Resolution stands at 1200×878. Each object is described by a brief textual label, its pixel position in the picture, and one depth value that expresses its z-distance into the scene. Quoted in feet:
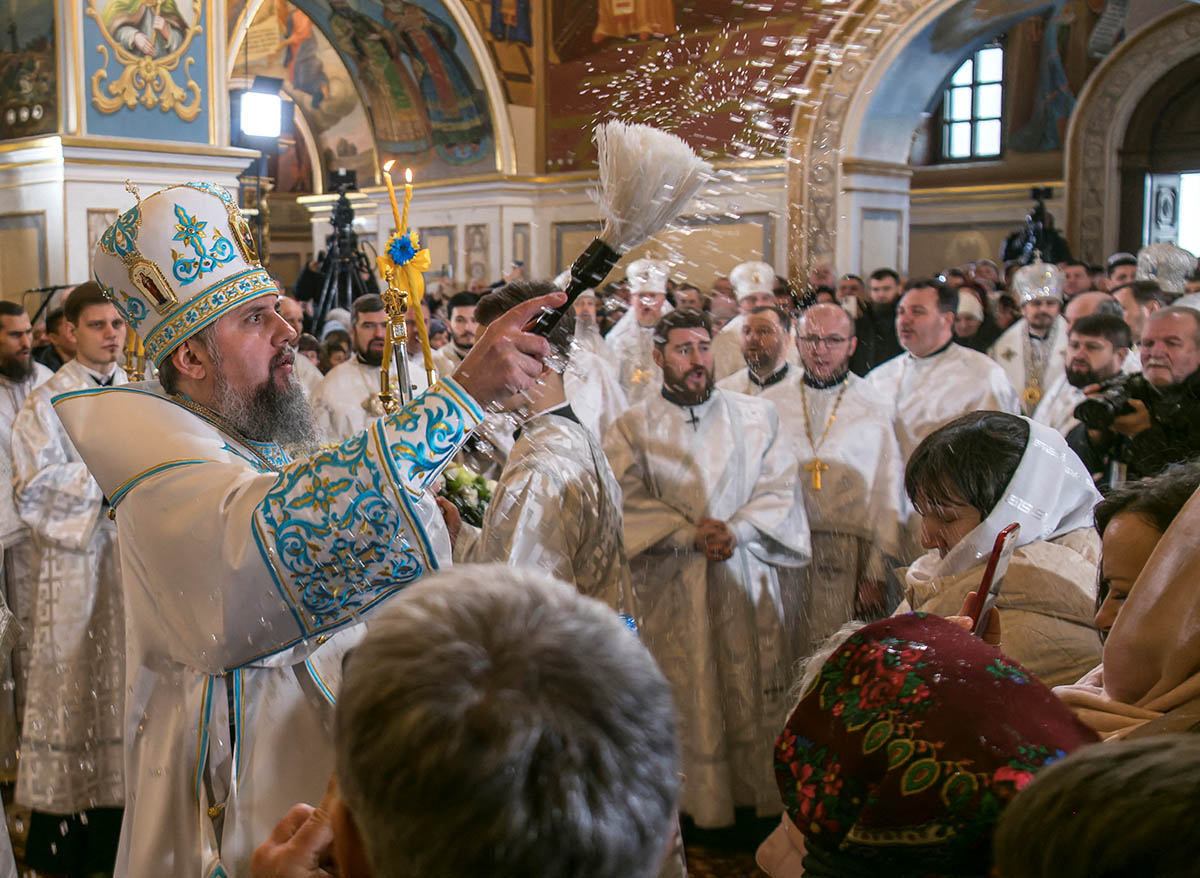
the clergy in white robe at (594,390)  19.63
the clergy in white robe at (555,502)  10.23
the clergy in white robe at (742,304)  19.66
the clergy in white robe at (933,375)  17.61
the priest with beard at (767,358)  16.66
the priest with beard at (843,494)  14.55
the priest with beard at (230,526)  5.59
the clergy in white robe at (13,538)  15.47
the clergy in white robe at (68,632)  13.26
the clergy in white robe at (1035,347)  22.97
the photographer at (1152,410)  10.41
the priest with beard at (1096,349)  15.62
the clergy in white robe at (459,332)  20.62
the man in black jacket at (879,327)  25.58
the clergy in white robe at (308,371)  18.66
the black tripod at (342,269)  37.55
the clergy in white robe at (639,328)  18.17
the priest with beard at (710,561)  13.64
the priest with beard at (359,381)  18.58
